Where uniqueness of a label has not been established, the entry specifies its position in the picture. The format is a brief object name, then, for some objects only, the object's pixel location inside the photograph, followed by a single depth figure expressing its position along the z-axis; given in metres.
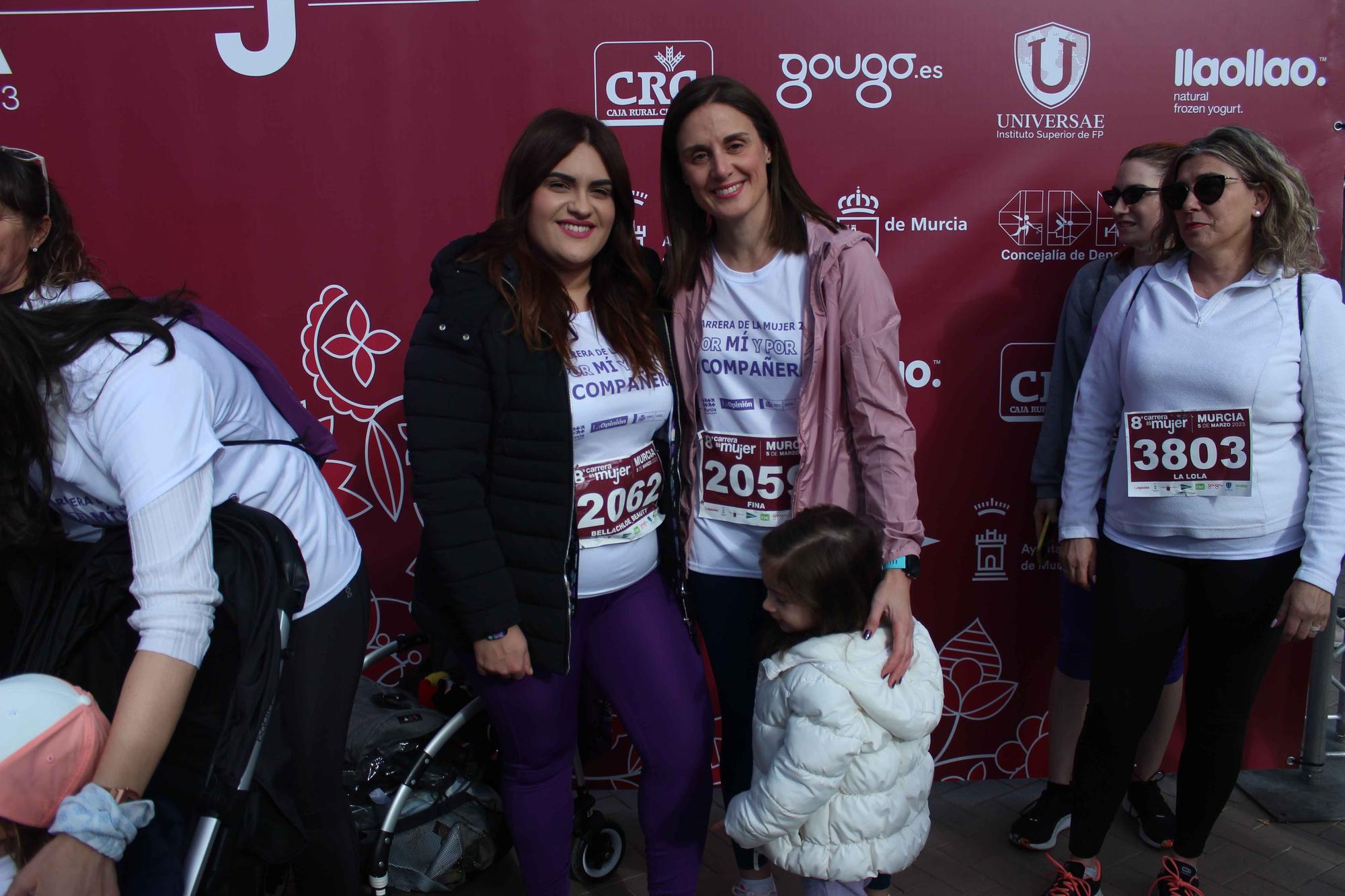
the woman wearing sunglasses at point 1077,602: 2.88
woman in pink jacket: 2.25
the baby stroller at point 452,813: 2.71
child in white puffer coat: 2.05
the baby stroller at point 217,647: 1.58
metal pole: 3.23
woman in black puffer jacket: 2.05
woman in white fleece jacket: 2.33
